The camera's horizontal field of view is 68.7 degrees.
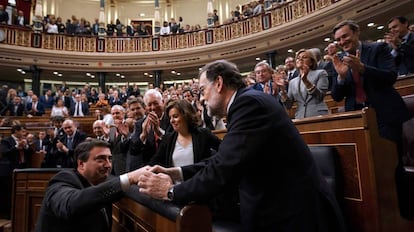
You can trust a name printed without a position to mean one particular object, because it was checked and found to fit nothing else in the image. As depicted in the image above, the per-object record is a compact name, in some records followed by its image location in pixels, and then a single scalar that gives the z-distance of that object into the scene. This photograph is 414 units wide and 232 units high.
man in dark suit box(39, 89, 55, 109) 8.90
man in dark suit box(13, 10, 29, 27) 11.44
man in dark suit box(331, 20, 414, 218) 1.75
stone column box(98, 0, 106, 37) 12.60
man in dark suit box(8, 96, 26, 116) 8.17
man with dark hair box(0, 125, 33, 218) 4.80
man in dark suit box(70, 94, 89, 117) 8.50
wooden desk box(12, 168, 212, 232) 1.00
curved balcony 8.04
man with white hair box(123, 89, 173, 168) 2.43
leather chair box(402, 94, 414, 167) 2.04
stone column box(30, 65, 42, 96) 11.46
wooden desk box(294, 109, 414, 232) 1.42
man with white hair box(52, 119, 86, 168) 4.04
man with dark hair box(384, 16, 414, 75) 2.76
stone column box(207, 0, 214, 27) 12.15
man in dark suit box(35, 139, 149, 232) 1.26
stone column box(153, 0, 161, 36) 13.20
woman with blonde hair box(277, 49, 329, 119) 2.40
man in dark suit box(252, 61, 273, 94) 3.00
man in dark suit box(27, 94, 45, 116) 8.45
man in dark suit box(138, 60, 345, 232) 1.04
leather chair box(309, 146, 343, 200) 1.53
